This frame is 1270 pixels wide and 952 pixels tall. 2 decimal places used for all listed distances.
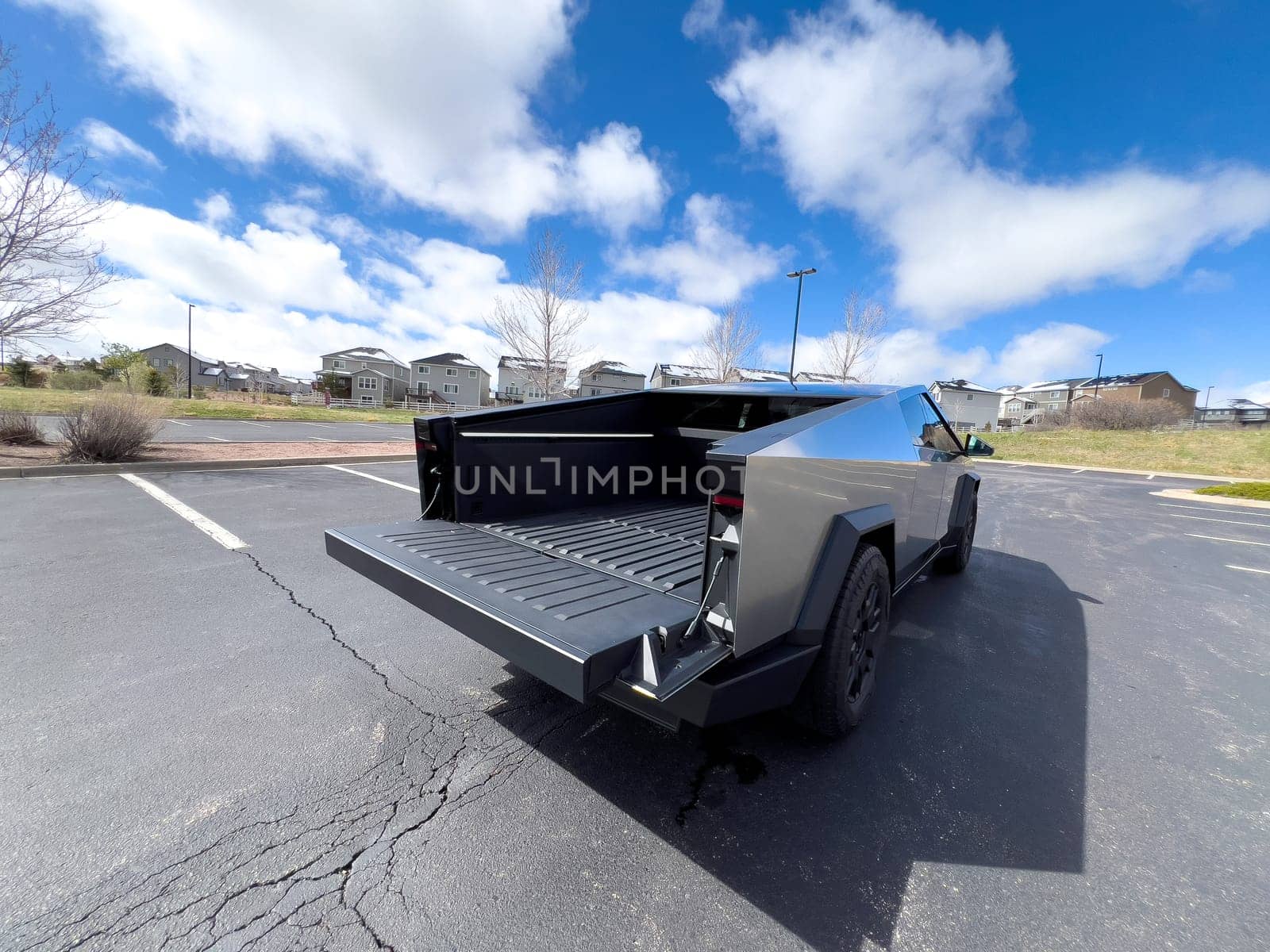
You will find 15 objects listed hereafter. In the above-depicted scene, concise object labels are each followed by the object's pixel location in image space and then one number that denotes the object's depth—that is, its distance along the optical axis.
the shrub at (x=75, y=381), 33.75
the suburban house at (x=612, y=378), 58.40
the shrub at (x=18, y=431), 9.53
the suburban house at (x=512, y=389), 54.37
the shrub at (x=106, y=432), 8.55
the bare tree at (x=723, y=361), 26.64
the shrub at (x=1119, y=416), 32.25
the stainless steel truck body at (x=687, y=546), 1.74
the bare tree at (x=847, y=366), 26.33
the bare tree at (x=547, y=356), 19.41
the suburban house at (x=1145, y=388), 57.75
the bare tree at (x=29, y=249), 8.30
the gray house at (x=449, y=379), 65.62
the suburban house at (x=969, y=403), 64.31
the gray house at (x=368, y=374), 61.00
